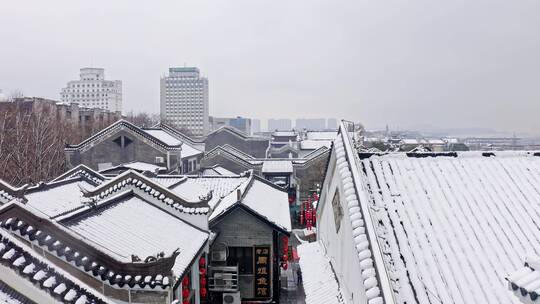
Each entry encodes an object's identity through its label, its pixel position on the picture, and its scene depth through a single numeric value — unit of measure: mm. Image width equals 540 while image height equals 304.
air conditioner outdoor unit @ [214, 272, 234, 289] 18281
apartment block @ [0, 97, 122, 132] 48281
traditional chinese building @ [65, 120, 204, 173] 36031
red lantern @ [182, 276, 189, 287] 12662
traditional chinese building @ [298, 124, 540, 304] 6270
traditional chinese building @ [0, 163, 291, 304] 7684
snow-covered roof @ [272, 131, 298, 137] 88500
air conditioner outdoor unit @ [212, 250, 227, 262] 19172
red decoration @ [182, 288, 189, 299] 12767
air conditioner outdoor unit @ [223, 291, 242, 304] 18297
